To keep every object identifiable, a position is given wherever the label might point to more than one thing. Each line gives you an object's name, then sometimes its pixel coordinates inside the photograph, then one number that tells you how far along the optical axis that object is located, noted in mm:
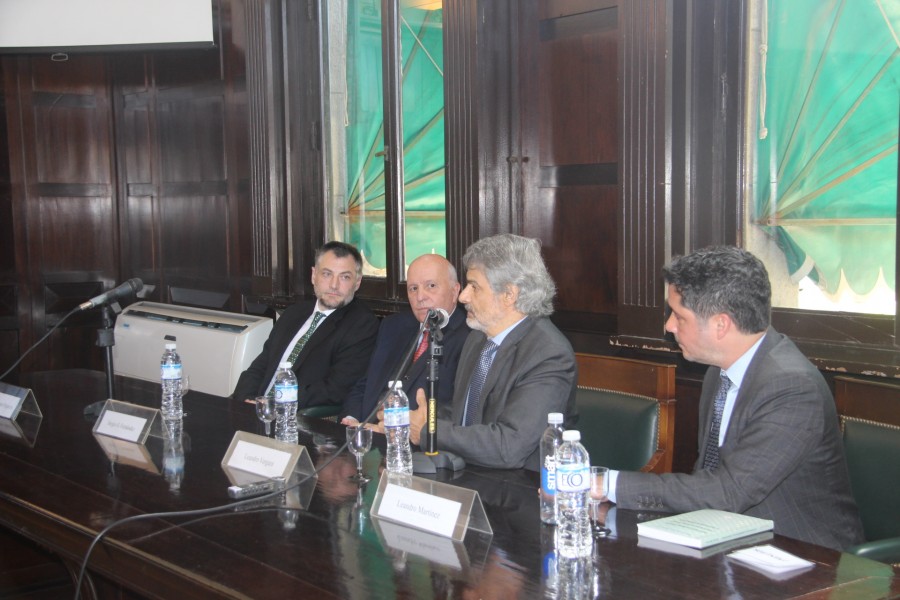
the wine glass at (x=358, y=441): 2186
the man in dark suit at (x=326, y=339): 3838
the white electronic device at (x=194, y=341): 4750
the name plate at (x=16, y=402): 3047
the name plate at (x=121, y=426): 2652
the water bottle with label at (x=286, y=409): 2592
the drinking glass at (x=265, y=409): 2730
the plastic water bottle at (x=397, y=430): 2148
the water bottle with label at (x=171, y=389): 2955
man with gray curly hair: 2281
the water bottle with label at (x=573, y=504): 1605
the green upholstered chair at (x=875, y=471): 2100
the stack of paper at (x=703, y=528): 1646
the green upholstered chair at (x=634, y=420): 2568
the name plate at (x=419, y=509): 1720
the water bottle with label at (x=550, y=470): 1748
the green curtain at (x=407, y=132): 4176
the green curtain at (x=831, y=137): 2686
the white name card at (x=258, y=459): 2145
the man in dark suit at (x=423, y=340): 3232
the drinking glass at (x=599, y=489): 1842
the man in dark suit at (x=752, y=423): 1906
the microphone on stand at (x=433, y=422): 2174
